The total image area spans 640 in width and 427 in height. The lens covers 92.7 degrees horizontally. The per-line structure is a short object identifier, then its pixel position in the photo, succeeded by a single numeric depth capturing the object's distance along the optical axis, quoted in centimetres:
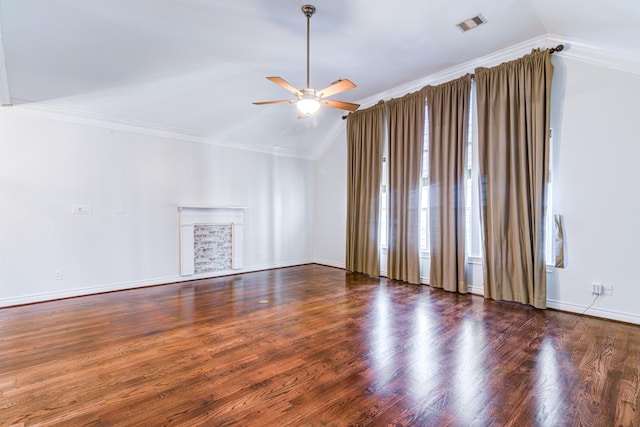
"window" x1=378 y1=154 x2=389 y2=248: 555
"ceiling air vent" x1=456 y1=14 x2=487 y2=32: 329
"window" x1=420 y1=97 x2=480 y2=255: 435
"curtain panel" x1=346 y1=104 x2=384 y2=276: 557
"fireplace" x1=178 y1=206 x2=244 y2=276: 527
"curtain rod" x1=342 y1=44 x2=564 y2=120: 350
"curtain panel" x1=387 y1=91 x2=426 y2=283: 493
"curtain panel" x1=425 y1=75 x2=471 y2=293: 439
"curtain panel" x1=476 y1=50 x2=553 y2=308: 362
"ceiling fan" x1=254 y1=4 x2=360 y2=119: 298
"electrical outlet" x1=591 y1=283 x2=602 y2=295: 338
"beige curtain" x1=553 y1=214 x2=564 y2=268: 358
